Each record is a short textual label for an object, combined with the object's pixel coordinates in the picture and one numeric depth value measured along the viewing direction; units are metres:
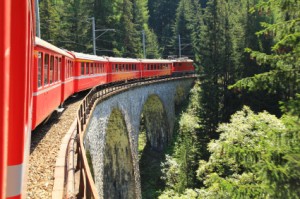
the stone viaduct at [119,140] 17.05
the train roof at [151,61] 38.56
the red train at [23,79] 1.73
